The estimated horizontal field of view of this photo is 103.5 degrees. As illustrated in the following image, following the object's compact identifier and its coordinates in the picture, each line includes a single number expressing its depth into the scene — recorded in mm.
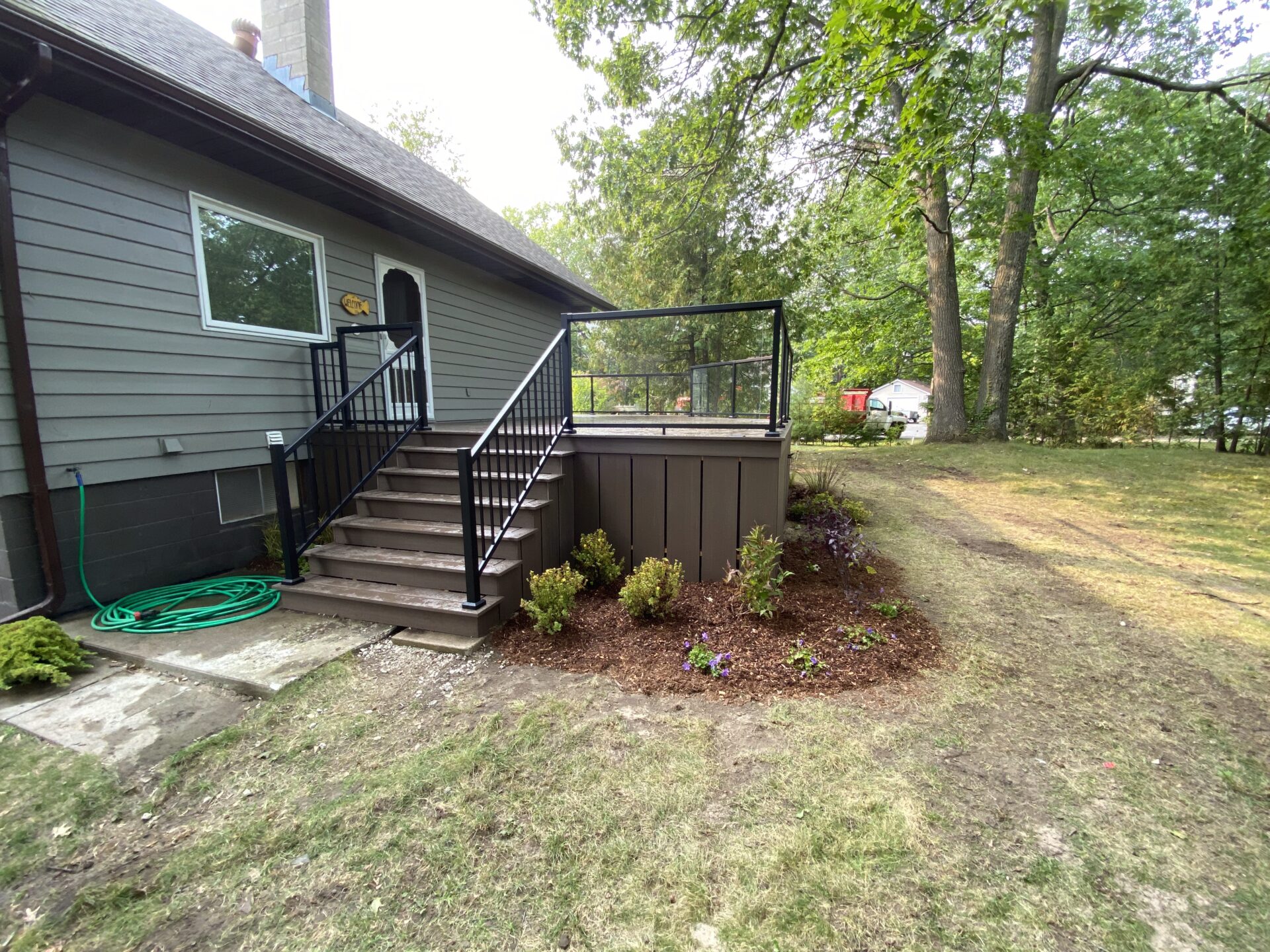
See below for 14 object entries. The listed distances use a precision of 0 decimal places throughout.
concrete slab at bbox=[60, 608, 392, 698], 2566
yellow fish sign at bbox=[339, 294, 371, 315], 5145
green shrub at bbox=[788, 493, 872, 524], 5324
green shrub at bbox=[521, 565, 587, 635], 2965
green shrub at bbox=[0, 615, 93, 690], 2426
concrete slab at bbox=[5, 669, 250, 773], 2066
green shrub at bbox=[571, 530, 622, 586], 3688
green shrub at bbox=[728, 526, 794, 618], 3064
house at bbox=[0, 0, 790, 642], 3016
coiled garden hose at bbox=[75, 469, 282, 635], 3104
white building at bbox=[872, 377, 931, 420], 39594
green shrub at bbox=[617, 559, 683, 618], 3066
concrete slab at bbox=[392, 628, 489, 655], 2848
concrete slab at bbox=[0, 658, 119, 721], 2316
